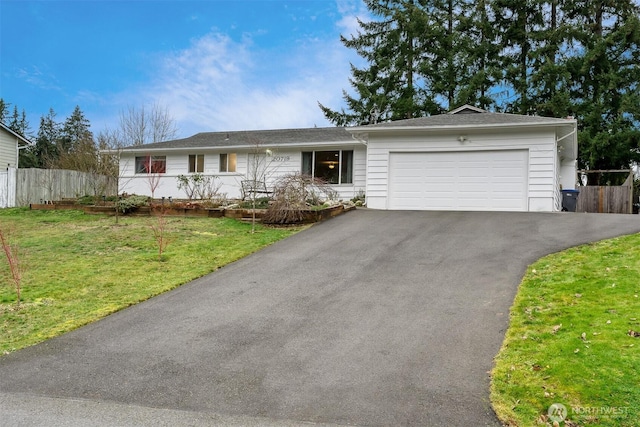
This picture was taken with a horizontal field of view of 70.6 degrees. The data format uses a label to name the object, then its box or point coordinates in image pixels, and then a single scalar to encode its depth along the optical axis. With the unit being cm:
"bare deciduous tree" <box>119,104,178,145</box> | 2983
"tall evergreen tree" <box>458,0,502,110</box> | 2591
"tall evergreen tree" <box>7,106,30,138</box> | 4744
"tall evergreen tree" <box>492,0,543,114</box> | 2562
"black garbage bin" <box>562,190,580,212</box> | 1648
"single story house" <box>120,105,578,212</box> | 1403
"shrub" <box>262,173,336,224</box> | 1265
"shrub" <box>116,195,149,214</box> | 1530
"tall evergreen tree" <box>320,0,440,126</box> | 2741
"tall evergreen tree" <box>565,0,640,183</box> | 2266
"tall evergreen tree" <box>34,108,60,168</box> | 4375
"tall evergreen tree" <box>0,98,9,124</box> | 4688
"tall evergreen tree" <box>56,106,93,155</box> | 4580
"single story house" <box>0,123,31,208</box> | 2400
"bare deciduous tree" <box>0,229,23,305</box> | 657
